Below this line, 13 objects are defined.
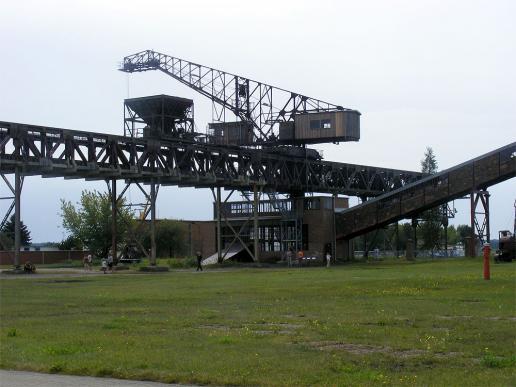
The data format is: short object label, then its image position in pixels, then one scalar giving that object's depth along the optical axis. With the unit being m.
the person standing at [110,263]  65.19
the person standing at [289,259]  73.36
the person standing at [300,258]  73.89
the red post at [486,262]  32.97
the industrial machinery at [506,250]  60.41
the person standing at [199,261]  63.88
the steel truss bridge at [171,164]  58.00
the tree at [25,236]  131.62
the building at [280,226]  83.19
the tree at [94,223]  106.81
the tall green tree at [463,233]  186.07
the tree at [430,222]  104.38
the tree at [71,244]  113.52
